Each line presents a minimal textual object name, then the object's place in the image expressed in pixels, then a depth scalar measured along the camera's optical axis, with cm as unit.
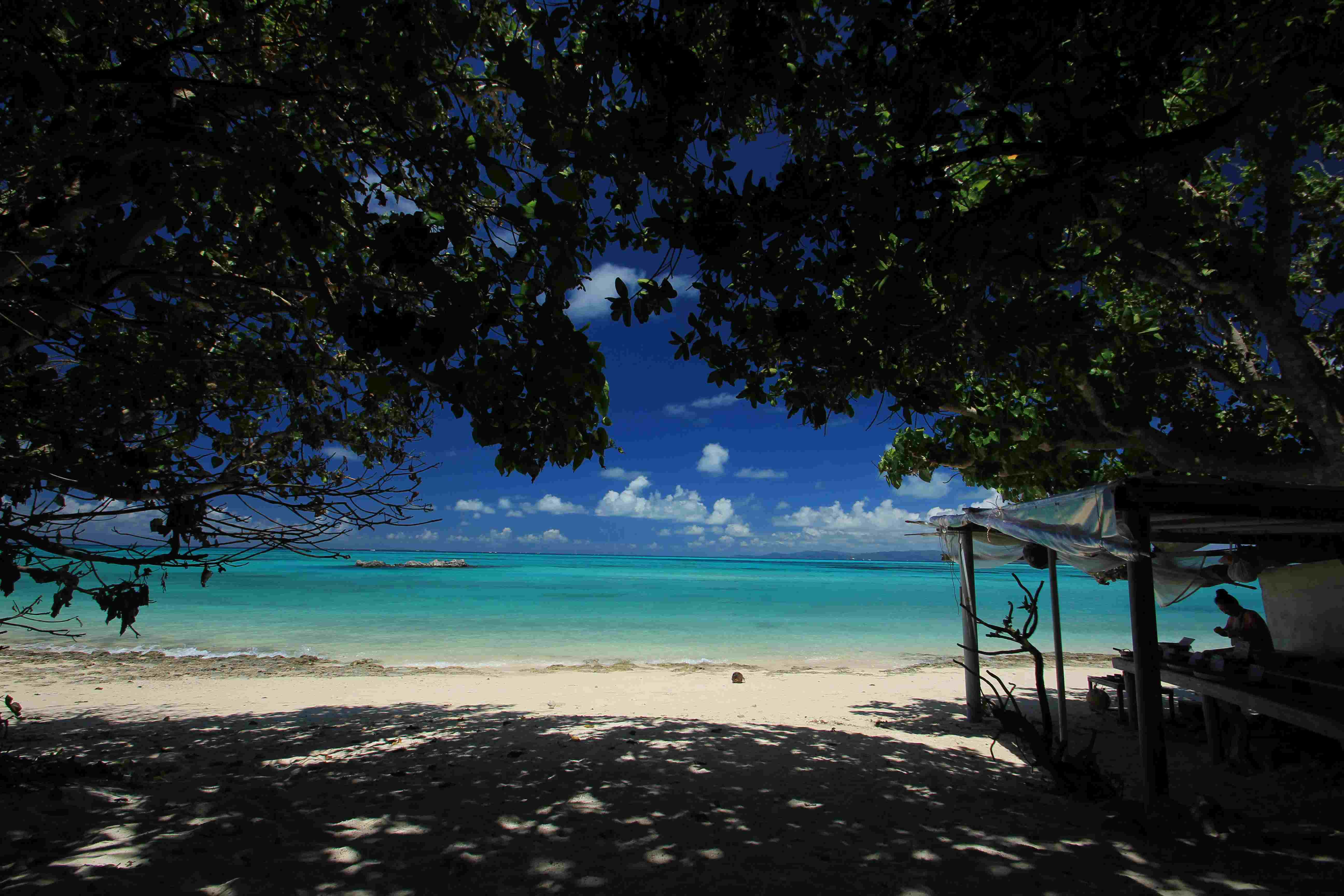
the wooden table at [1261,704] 429
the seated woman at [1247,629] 623
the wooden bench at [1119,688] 706
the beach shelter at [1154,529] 396
